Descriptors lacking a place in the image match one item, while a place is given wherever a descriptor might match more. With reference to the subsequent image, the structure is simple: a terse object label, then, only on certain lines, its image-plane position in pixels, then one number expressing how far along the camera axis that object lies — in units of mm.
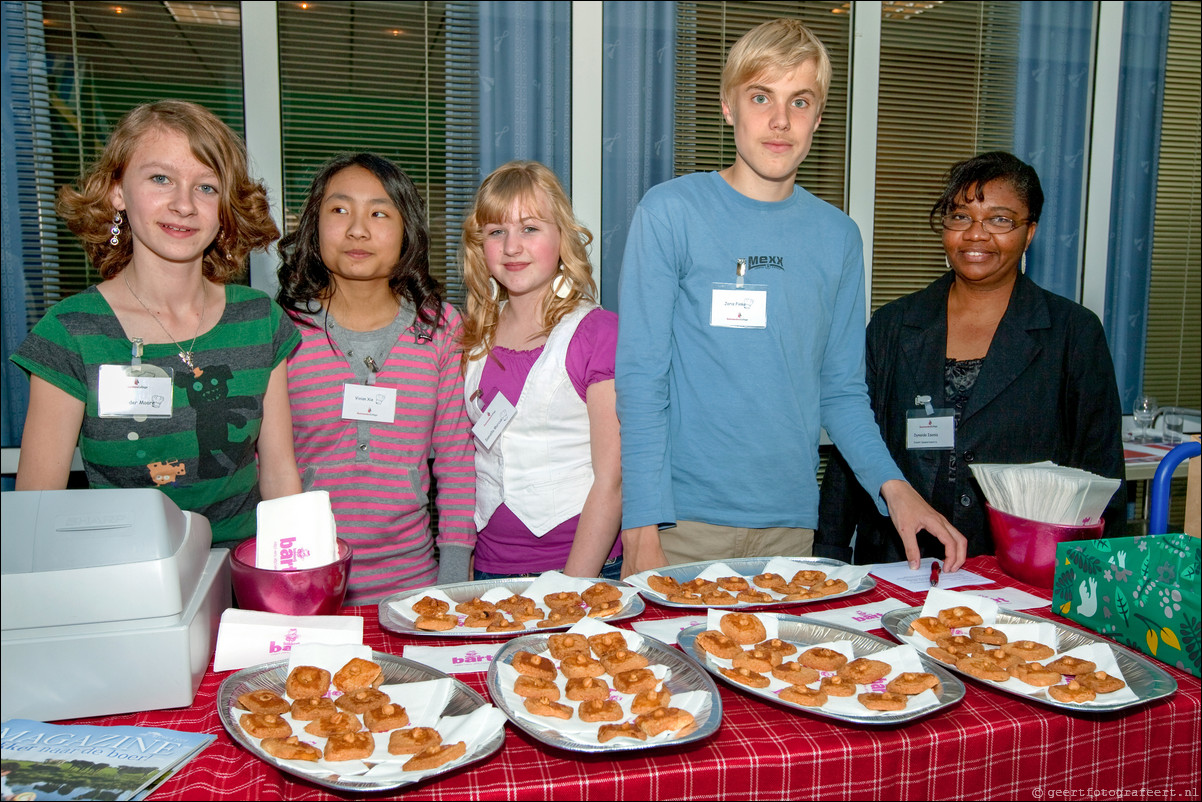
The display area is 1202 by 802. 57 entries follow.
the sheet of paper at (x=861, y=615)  1358
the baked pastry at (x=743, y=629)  1241
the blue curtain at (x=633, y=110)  3486
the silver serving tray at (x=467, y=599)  1292
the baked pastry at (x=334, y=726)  996
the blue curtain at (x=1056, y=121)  3955
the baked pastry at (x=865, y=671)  1129
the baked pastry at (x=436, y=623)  1299
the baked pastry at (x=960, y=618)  1320
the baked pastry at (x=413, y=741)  957
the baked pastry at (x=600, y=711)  1021
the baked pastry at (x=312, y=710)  1028
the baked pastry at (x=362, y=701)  1049
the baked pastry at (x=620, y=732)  962
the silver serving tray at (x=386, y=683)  884
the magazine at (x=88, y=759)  892
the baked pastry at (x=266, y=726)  979
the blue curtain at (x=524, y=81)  3375
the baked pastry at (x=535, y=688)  1066
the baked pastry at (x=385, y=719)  1011
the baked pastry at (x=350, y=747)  943
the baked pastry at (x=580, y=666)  1129
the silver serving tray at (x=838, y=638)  1023
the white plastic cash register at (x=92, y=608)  1005
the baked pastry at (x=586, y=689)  1067
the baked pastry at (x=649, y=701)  1040
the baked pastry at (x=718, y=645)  1183
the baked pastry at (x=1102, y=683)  1111
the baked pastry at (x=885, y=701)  1041
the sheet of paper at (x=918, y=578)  1584
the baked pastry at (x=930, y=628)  1277
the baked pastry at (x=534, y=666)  1118
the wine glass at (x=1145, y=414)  3797
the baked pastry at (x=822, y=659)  1163
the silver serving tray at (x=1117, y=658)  1080
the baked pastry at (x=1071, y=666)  1161
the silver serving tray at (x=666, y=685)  947
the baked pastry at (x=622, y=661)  1146
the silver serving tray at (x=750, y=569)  1508
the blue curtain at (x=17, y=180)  2994
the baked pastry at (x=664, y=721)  976
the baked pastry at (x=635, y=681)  1084
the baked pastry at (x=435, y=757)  910
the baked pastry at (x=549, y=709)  1027
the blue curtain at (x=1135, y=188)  4031
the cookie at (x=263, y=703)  1045
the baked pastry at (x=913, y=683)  1090
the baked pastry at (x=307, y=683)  1083
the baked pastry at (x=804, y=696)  1056
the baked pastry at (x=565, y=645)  1188
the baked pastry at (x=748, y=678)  1106
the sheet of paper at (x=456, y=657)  1203
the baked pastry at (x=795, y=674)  1128
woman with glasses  2150
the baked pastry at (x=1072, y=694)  1079
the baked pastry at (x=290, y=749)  934
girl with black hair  1896
